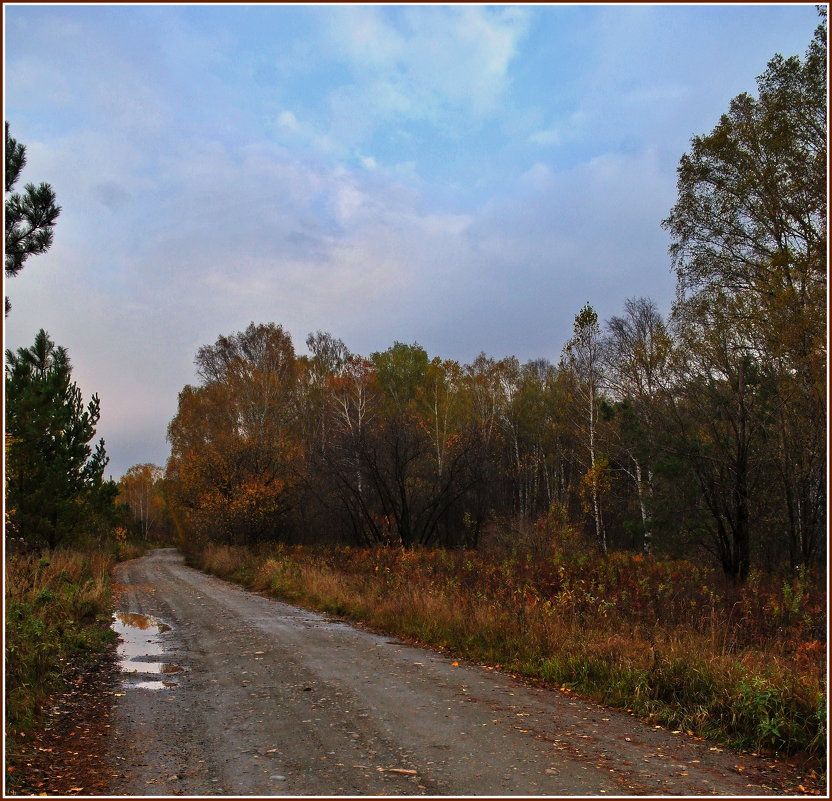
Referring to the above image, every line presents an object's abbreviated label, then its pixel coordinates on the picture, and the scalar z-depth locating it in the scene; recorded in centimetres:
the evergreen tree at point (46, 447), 1781
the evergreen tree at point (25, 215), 950
